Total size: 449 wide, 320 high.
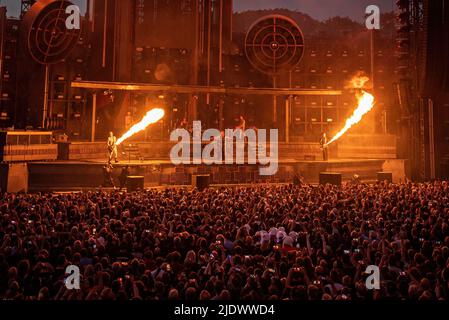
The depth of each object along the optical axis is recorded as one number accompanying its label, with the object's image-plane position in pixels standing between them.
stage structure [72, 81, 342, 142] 31.75
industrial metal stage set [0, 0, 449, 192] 26.12
